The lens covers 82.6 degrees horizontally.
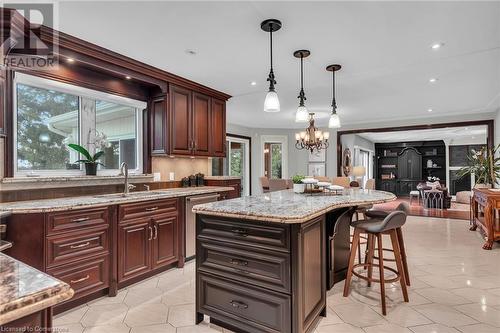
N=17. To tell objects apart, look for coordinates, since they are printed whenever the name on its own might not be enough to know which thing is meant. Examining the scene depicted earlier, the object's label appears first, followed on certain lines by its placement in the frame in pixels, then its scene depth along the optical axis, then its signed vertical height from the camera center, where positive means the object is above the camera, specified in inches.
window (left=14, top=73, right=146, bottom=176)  108.9 +17.8
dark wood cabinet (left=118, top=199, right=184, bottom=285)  107.0 -29.0
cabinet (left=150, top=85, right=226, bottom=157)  147.2 +23.4
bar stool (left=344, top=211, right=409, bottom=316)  90.3 -25.2
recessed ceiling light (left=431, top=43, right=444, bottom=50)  113.5 +48.6
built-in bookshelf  464.4 +2.7
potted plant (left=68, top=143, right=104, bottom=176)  120.8 +2.5
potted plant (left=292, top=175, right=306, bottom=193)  122.1 -8.2
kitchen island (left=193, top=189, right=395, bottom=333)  68.7 -25.7
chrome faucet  122.3 -7.6
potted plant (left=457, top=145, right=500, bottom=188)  195.8 -2.6
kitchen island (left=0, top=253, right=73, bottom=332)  25.7 -12.4
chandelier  222.1 +23.4
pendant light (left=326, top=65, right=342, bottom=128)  136.2 +23.5
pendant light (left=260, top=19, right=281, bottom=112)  96.0 +26.6
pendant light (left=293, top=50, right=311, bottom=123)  119.4 +24.9
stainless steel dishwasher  135.4 -27.4
